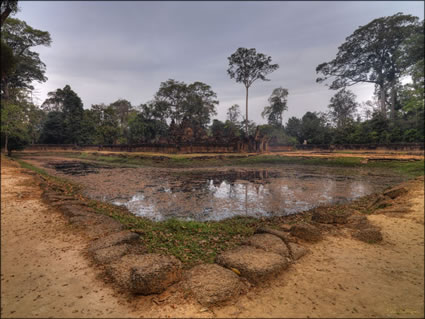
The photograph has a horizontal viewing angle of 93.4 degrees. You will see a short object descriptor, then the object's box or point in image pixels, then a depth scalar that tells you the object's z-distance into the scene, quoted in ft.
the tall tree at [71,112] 113.50
